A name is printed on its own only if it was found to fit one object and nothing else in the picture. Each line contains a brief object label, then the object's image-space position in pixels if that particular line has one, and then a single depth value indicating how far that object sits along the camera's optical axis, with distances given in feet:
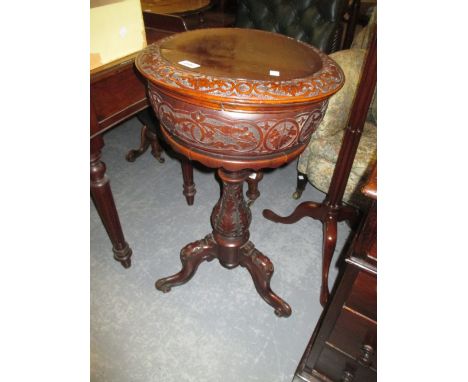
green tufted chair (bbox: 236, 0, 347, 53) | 6.08
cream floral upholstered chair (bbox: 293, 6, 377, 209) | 4.53
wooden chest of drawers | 2.05
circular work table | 2.15
